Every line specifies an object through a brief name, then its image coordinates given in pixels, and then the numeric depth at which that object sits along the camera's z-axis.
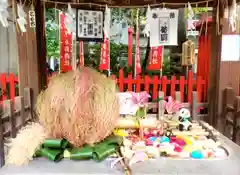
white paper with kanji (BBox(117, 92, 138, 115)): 2.12
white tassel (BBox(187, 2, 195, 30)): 2.86
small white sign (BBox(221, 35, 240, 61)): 2.93
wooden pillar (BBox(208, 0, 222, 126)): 3.05
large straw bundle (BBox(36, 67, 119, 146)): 1.21
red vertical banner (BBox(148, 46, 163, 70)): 4.41
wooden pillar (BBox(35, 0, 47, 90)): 3.14
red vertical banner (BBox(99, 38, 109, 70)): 4.28
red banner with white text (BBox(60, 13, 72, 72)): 3.70
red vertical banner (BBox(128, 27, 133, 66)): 4.76
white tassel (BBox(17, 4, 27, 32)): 2.40
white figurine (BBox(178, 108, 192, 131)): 1.97
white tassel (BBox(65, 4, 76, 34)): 2.96
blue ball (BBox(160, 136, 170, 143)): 1.63
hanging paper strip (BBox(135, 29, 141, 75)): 4.51
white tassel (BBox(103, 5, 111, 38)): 3.13
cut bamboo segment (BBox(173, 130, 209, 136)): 1.84
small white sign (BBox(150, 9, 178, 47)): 3.14
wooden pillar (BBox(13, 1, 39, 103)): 2.94
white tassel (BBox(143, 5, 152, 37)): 3.05
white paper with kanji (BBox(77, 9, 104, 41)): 3.32
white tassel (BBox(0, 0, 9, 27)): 1.93
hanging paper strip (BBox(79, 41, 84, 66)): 4.61
